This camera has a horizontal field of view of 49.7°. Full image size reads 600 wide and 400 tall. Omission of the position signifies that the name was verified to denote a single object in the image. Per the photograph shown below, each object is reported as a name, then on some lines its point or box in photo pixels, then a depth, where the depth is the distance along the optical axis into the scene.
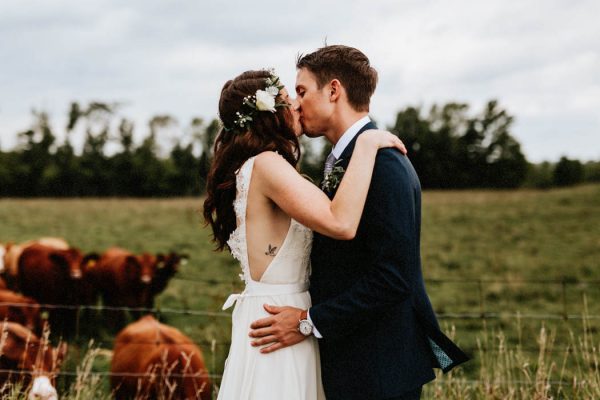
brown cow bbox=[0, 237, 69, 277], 11.66
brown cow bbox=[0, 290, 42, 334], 6.83
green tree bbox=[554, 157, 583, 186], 35.41
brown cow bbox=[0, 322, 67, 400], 5.04
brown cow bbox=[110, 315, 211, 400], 5.27
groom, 2.48
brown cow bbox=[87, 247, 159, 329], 10.77
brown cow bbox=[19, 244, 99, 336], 10.29
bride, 2.56
